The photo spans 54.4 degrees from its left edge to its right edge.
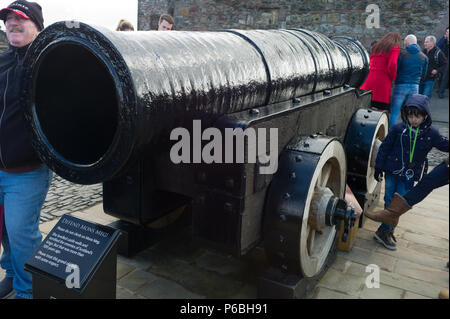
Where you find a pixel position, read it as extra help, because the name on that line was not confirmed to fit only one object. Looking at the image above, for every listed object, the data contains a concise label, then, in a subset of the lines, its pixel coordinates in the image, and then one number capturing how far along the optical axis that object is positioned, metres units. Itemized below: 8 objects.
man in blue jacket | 6.05
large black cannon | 1.83
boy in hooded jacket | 3.33
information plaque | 2.02
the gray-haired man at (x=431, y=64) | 8.45
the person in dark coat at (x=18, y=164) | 2.33
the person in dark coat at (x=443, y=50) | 9.60
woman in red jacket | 5.67
